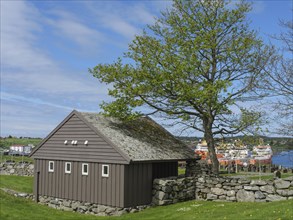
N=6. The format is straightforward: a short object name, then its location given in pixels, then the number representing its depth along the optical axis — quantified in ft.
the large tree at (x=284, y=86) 65.41
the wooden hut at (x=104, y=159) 78.12
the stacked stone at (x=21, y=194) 100.42
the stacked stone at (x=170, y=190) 80.28
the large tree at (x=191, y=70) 87.04
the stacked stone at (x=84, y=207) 77.97
